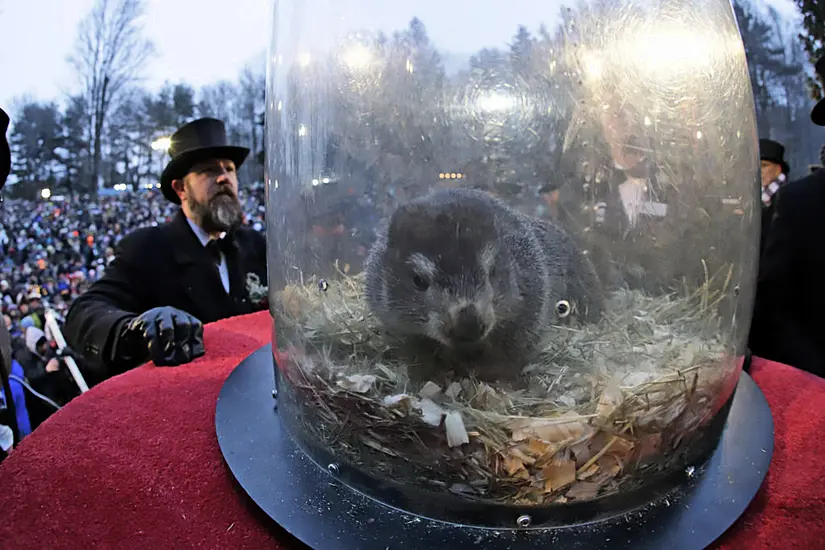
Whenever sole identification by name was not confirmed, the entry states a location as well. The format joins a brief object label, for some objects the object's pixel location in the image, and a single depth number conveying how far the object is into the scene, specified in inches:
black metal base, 26.8
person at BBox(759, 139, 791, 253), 123.6
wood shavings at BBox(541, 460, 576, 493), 27.5
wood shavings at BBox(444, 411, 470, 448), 28.0
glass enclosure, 29.1
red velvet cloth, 29.3
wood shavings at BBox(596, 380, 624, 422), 28.8
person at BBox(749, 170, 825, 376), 75.4
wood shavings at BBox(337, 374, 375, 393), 31.5
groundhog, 30.9
